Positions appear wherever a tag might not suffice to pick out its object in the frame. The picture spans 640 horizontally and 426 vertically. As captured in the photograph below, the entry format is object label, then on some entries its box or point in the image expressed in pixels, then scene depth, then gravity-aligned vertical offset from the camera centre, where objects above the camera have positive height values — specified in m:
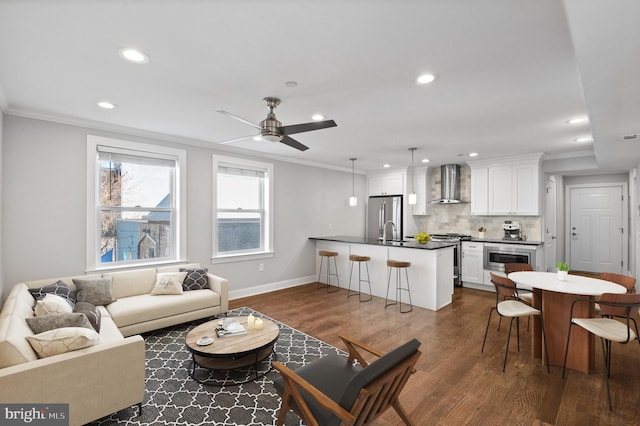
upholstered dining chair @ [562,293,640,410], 2.38 -0.95
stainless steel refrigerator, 7.27 -0.06
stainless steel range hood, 6.68 +0.63
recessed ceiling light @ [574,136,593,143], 4.38 +1.09
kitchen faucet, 7.18 -0.35
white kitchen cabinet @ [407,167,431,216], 7.10 +0.56
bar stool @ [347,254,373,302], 5.20 -1.02
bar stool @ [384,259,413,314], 4.68 -1.11
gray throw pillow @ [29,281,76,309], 3.07 -0.82
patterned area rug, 2.16 -1.47
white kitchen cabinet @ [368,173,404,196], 7.26 +0.71
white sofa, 1.76 -1.01
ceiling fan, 2.81 +0.81
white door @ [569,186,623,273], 6.84 -0.38
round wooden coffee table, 2.56 -1.17
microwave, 5.32 -0.77
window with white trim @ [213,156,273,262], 5.12 +0.08
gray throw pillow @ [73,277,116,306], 3.40 -0.90
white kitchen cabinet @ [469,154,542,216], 5.54 +0.51
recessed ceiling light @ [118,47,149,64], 2.13 +1.14
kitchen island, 4.65 -0.90
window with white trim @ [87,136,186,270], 3.92 +0.12
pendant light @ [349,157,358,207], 7.42 +0.77
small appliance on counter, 5.91 -0.36
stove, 6.14 -0.92
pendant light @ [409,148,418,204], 5.41 +0.24
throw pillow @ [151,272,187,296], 3.88 -0.93
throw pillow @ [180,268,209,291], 4.11 -0.93
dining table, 2.75 -0.99
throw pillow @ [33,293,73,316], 2.54 -0.81
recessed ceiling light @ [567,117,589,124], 3.52 +1.10
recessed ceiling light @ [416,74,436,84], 2.49 +1.13
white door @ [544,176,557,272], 6.21 -0.26
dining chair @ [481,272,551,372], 2.94 -0.96
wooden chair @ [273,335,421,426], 1.49 -1.00
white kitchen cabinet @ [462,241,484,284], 5.87 -0.98
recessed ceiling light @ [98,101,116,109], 3.16 +1.15
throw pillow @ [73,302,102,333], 2.73 -0.97
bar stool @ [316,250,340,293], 5.81 -1.08
